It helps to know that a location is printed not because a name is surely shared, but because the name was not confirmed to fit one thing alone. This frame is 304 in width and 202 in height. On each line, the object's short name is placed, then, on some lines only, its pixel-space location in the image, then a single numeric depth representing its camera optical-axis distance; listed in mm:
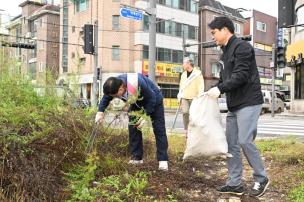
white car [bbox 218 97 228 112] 26559
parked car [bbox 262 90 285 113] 31328
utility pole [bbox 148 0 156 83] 12320
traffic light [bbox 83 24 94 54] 15352
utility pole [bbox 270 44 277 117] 24709
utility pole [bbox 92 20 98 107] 15884
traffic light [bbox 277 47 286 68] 21328
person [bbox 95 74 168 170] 4426
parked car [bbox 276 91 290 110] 33544
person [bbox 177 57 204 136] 8219
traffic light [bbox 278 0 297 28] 5531
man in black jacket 4039
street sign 13242
